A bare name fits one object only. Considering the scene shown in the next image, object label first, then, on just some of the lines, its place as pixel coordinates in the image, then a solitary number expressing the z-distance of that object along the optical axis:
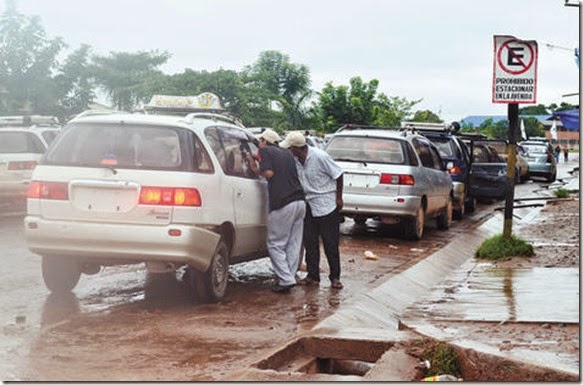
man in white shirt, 9.40
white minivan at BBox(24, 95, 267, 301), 7.61
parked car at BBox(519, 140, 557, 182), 34.88
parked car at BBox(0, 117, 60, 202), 16.05
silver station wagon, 13.68
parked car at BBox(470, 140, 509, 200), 21.75
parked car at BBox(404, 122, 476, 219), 18.92
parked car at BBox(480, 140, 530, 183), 26.01
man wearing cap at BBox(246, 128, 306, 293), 8.97
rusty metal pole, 11.61
